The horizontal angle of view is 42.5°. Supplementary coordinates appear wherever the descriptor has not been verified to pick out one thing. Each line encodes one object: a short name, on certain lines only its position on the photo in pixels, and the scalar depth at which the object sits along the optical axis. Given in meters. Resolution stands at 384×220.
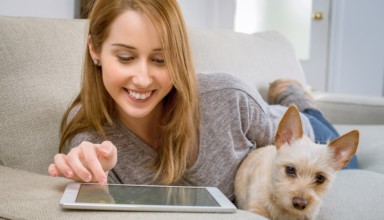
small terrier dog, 1.14
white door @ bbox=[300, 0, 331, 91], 4.77
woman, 1.24
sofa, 1.15
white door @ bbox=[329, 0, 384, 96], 4.73
